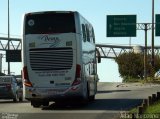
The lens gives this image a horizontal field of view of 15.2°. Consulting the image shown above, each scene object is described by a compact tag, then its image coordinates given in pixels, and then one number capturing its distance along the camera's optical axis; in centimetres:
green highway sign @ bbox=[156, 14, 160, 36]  5518
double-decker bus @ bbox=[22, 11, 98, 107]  2525
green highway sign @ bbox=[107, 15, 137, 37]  5562
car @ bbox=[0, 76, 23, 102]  3319
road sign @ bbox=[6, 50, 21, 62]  5634
